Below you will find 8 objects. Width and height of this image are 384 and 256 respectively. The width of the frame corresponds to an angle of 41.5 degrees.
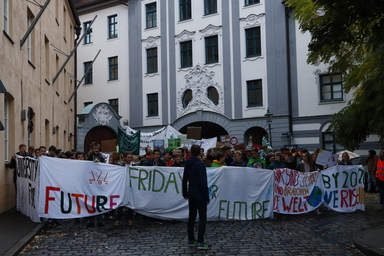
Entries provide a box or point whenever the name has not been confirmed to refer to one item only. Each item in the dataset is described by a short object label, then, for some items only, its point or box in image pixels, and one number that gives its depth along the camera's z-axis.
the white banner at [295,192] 12.74
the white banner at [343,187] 13.61
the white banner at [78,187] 10.47
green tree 7.78
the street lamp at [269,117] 26.46
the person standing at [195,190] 8.64
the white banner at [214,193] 11.49
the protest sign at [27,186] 10.77
